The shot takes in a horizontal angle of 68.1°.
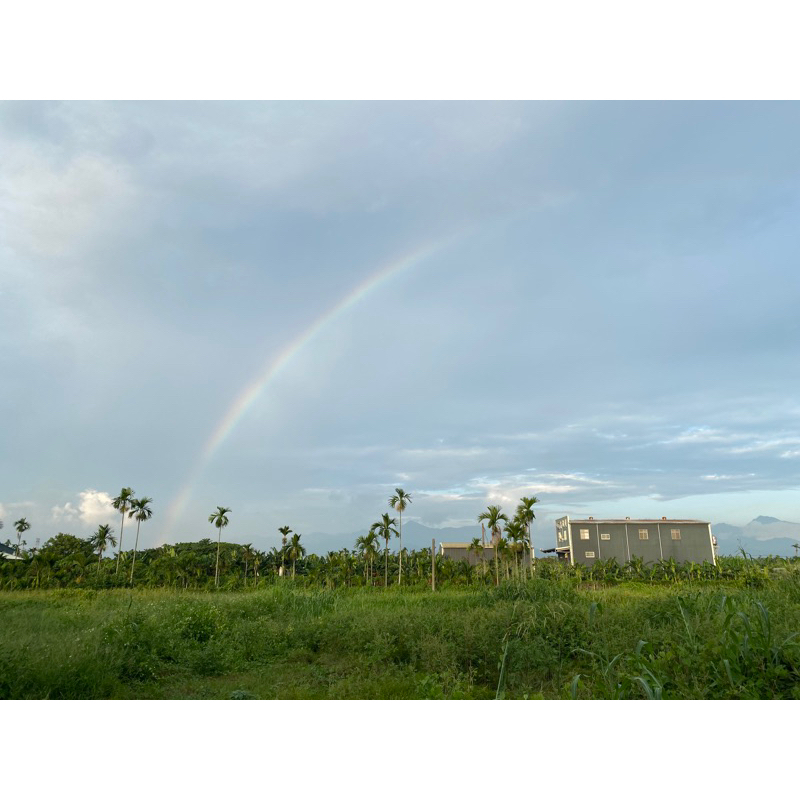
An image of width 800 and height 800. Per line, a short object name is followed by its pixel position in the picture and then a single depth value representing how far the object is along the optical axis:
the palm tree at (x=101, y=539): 47.00
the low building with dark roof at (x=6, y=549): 57.02
